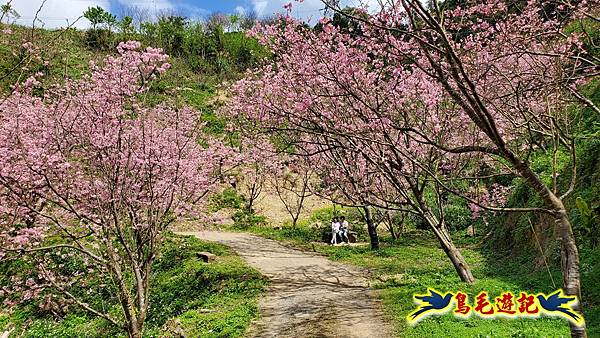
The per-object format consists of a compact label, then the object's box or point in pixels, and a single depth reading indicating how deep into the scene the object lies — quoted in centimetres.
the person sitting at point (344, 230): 1999
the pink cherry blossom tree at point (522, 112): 338
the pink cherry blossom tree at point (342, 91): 924
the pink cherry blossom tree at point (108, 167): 660
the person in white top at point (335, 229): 1964
